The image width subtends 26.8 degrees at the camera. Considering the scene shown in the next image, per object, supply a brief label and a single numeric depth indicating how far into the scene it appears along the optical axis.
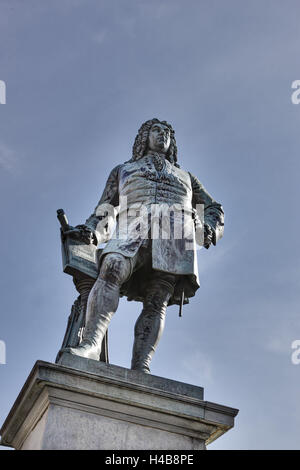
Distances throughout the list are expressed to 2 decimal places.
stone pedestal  5.27
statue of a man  6.47
